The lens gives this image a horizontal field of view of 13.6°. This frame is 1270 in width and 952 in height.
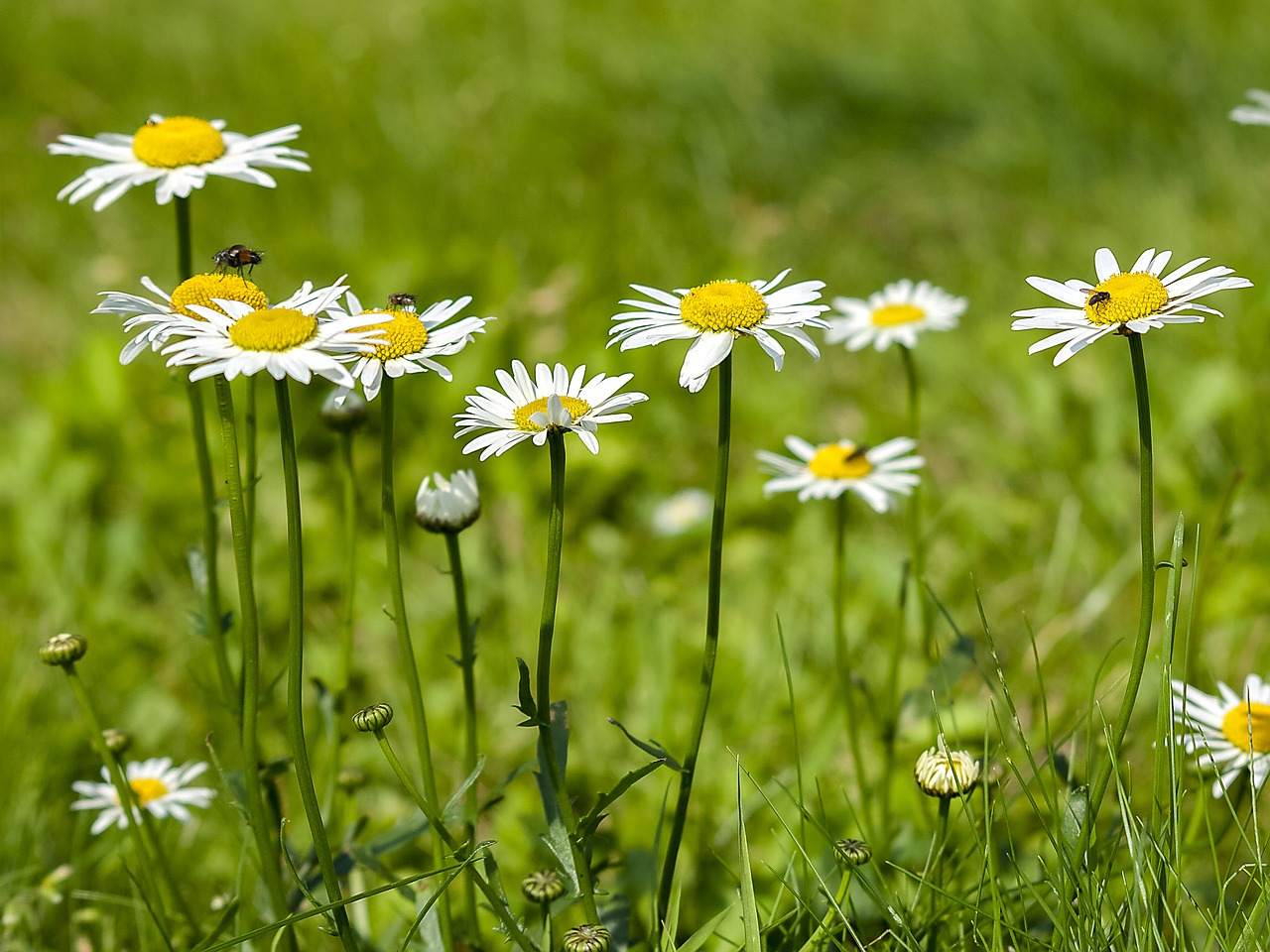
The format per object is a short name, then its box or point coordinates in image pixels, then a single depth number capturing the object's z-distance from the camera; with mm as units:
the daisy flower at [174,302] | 978
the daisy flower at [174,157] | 1044
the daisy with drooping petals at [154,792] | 1074
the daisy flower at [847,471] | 1097
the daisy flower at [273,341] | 964
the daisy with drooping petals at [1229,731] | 1037
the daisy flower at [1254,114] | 1105
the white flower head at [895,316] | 1131
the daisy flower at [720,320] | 988
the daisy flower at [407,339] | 986
